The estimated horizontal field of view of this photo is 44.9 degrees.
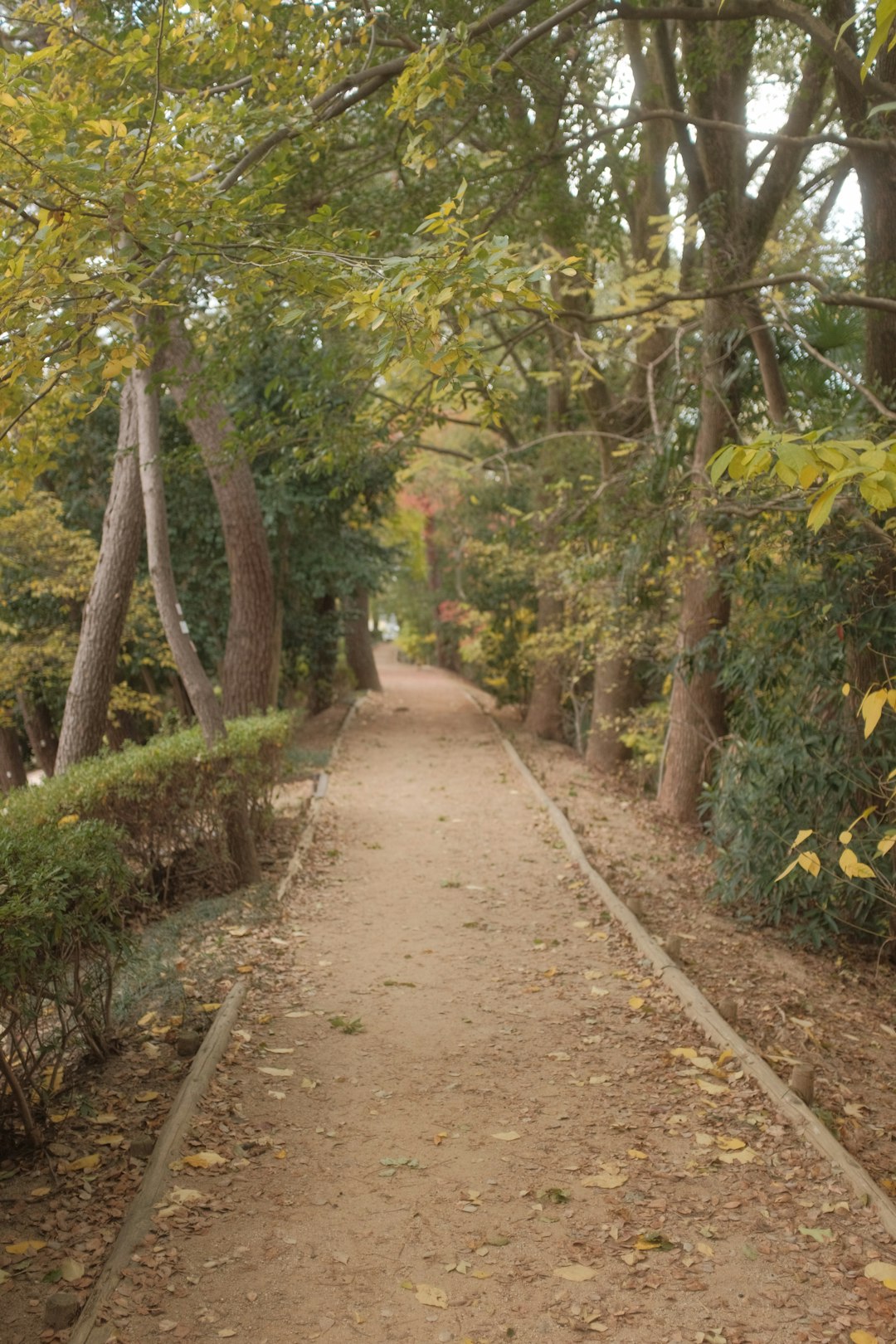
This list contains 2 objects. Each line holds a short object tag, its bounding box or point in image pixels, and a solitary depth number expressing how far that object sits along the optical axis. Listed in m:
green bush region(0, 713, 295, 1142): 4.16
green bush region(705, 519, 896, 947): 7.02
